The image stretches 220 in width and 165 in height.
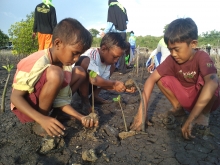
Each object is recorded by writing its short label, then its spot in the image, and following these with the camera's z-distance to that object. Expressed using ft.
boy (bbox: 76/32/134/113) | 7.37
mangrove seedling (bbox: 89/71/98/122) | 5.16
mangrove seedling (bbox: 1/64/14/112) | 6.85
